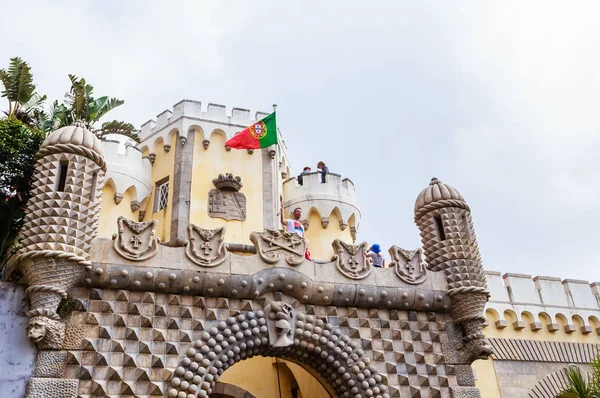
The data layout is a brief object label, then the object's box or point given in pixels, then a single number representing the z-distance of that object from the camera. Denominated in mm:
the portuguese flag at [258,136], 15195
